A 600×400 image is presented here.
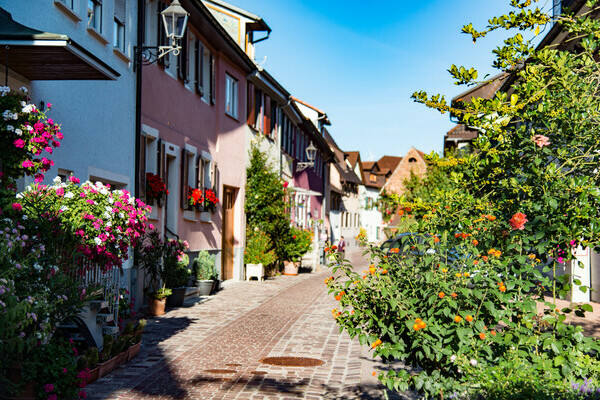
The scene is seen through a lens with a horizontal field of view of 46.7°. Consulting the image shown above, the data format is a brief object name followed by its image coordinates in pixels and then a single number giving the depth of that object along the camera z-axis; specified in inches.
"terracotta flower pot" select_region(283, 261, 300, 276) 984.9
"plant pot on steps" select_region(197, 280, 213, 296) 634.2
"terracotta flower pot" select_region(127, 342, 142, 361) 330.3
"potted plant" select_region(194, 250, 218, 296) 636.1
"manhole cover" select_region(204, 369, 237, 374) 309.9
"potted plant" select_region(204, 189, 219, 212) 708.8
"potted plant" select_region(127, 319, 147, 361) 332.2
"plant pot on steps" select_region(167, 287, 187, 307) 550.9
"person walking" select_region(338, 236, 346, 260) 1549.0
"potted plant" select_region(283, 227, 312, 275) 969.5
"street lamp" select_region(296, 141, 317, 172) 1208.8
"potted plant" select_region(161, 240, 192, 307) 536.4
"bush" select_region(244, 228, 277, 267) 846.5
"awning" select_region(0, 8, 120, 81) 281.0
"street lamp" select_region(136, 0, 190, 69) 471.2
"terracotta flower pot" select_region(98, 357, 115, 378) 289.4
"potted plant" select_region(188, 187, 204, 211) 662.5
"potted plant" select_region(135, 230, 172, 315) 502.6
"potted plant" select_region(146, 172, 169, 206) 548.4
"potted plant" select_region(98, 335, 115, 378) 291.0
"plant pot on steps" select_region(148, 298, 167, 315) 501.0
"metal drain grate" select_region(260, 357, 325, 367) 332.2
